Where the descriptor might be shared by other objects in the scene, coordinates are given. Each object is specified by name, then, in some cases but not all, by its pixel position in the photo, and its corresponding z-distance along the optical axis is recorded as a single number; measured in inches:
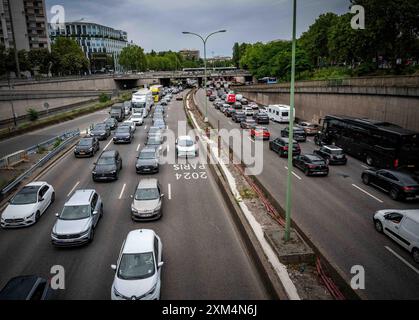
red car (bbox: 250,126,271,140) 1443.2
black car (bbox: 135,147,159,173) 946.7
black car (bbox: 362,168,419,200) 714.8
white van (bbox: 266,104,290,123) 1899.6
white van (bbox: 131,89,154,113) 2274.9
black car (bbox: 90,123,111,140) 1414.9
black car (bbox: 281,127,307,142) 1417.3
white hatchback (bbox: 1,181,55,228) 629.0
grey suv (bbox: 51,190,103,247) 545.6
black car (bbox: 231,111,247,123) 1902.1
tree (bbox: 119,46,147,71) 5920.3
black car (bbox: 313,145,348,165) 1039.0
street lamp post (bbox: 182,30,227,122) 1549.2
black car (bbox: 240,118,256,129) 1694.1
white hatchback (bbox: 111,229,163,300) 400.5
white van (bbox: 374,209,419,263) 492.7
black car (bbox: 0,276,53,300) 366.6
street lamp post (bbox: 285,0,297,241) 440.1
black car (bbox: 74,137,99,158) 1138.0
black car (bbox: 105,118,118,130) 1648.6
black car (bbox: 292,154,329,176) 919.0
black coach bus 890.7
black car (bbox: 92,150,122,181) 877.8
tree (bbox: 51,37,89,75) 3833.7
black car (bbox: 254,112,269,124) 1865.2
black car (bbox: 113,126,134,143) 1338.6
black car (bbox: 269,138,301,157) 1103.5
